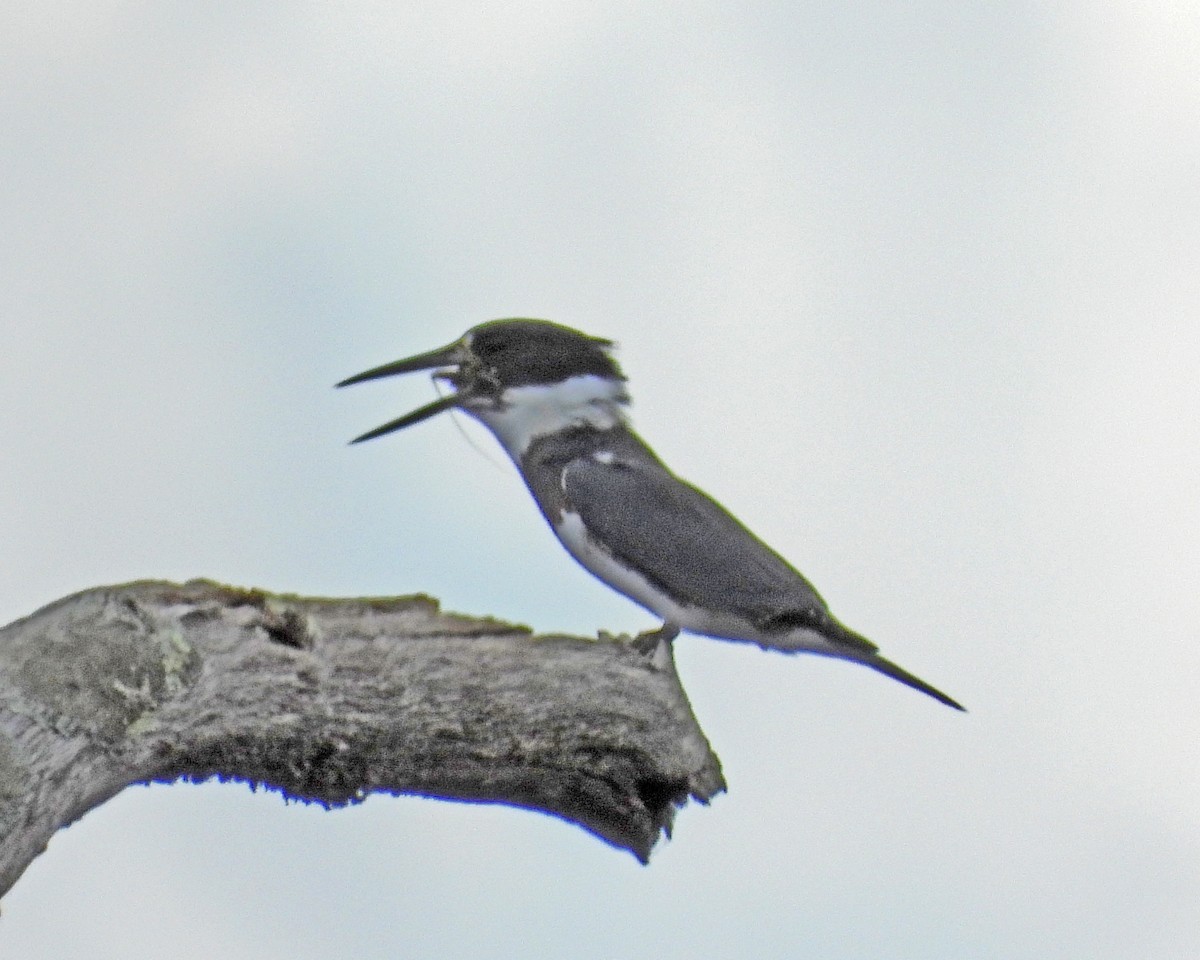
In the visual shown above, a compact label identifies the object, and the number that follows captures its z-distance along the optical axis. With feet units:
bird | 47.75
